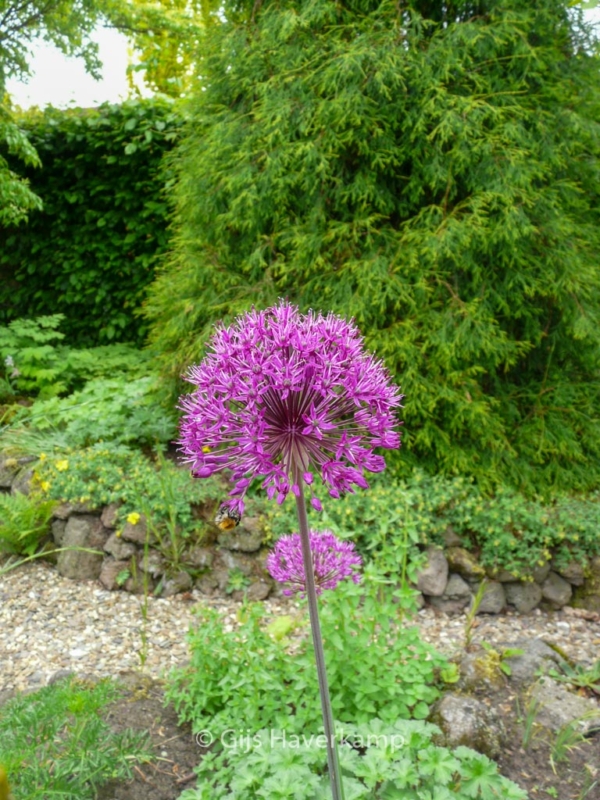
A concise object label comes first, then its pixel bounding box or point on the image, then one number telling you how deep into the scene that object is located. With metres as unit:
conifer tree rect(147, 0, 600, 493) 3.99
